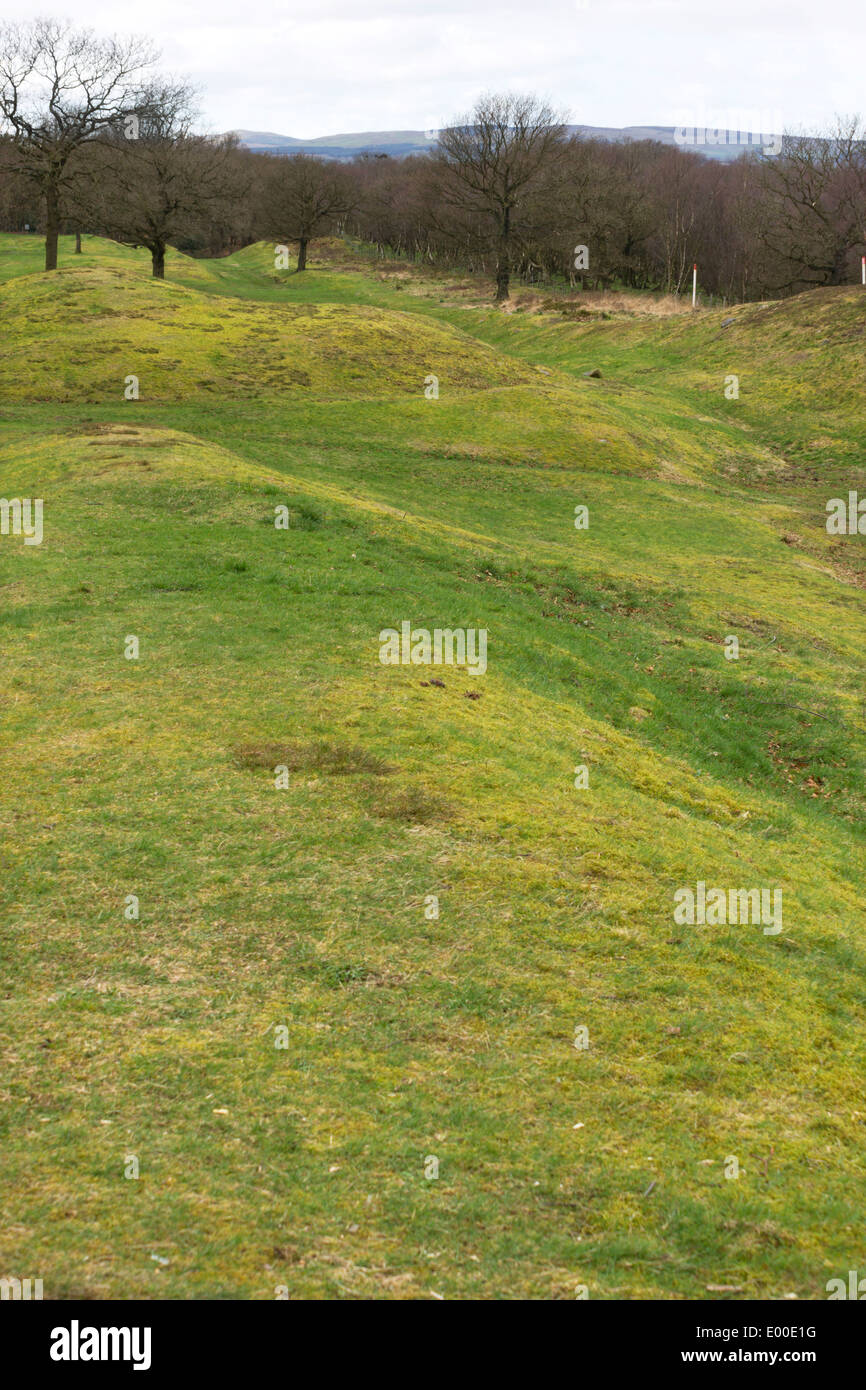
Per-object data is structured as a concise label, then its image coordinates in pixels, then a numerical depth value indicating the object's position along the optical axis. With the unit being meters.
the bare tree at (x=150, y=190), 58.91
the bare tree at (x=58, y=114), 54.56
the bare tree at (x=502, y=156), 78.38
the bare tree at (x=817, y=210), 71.31
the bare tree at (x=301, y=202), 87.50
